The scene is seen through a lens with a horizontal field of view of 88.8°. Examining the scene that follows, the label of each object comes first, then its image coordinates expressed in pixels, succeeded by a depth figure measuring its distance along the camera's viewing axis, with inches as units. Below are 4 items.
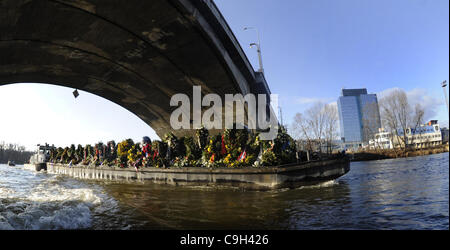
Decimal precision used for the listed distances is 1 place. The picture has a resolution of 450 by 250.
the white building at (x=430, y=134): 3577.8
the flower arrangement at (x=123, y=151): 853.7
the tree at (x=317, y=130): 2303.2
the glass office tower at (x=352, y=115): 5408.5
